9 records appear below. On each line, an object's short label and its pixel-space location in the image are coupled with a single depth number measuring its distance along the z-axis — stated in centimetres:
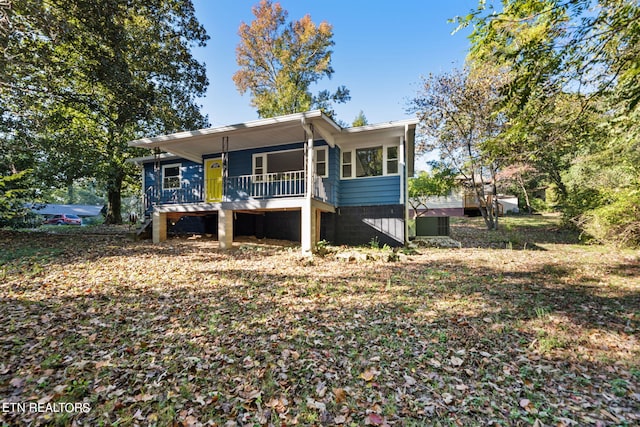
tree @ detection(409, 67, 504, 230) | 1373
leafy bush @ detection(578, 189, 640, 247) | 905
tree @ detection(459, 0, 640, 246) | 427
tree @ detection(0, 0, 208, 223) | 973
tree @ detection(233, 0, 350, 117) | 2139
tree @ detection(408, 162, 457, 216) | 1539
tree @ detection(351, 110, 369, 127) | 3183
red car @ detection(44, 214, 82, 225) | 3314
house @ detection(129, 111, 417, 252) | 978
